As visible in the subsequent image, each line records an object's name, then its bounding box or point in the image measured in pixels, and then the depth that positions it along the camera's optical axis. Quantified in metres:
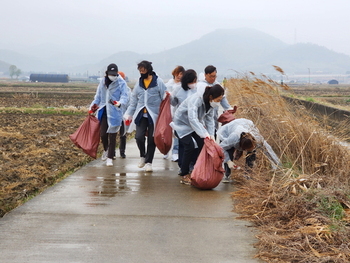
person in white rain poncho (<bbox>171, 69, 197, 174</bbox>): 8.68
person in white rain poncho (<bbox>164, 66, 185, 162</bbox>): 9.66
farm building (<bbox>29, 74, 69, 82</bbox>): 141.75
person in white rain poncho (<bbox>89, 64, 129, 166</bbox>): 9.53
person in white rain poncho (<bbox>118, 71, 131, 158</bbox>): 10.20
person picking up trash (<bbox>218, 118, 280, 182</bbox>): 7.42
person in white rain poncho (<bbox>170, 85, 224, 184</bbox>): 7.43
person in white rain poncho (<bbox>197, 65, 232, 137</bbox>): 8.73
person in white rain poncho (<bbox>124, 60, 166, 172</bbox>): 8.86
